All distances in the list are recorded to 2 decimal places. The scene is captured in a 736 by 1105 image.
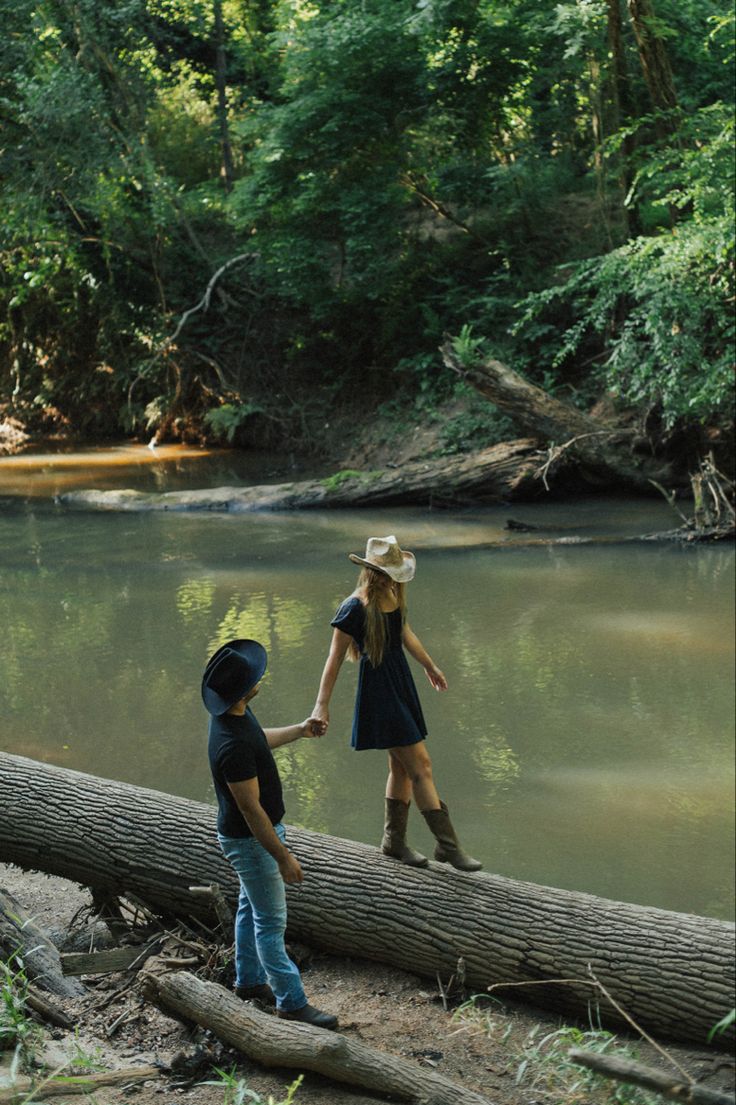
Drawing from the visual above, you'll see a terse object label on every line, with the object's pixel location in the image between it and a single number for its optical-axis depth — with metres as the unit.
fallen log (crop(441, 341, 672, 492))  17.77
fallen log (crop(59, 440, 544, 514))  17.91
